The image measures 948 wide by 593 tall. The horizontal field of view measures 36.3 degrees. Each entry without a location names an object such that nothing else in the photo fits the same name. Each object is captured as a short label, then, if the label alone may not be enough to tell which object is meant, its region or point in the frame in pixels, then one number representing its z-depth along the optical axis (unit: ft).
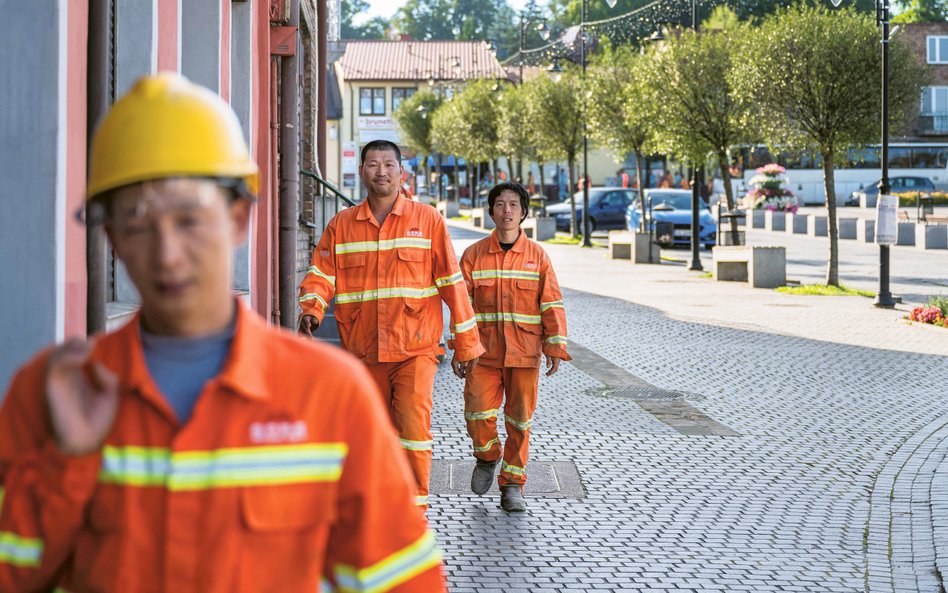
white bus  236.22
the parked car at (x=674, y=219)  128.36
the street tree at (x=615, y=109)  125.18
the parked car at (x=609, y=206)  154.10
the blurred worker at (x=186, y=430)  6.39
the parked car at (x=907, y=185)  232.37
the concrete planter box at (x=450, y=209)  214.26
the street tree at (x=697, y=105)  97.40
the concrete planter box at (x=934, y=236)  119.34
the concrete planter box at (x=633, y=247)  111.55
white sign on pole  70.08
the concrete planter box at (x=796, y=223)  153.58
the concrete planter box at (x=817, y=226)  148.15
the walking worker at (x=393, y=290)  21.95
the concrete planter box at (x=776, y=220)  161.68
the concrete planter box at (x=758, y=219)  169.58
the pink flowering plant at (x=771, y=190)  125.80
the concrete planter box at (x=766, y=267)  84.84
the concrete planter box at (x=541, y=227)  148.05
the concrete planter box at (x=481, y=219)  173.58
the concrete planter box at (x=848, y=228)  142.92
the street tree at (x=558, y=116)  147.64
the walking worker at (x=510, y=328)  25.64
